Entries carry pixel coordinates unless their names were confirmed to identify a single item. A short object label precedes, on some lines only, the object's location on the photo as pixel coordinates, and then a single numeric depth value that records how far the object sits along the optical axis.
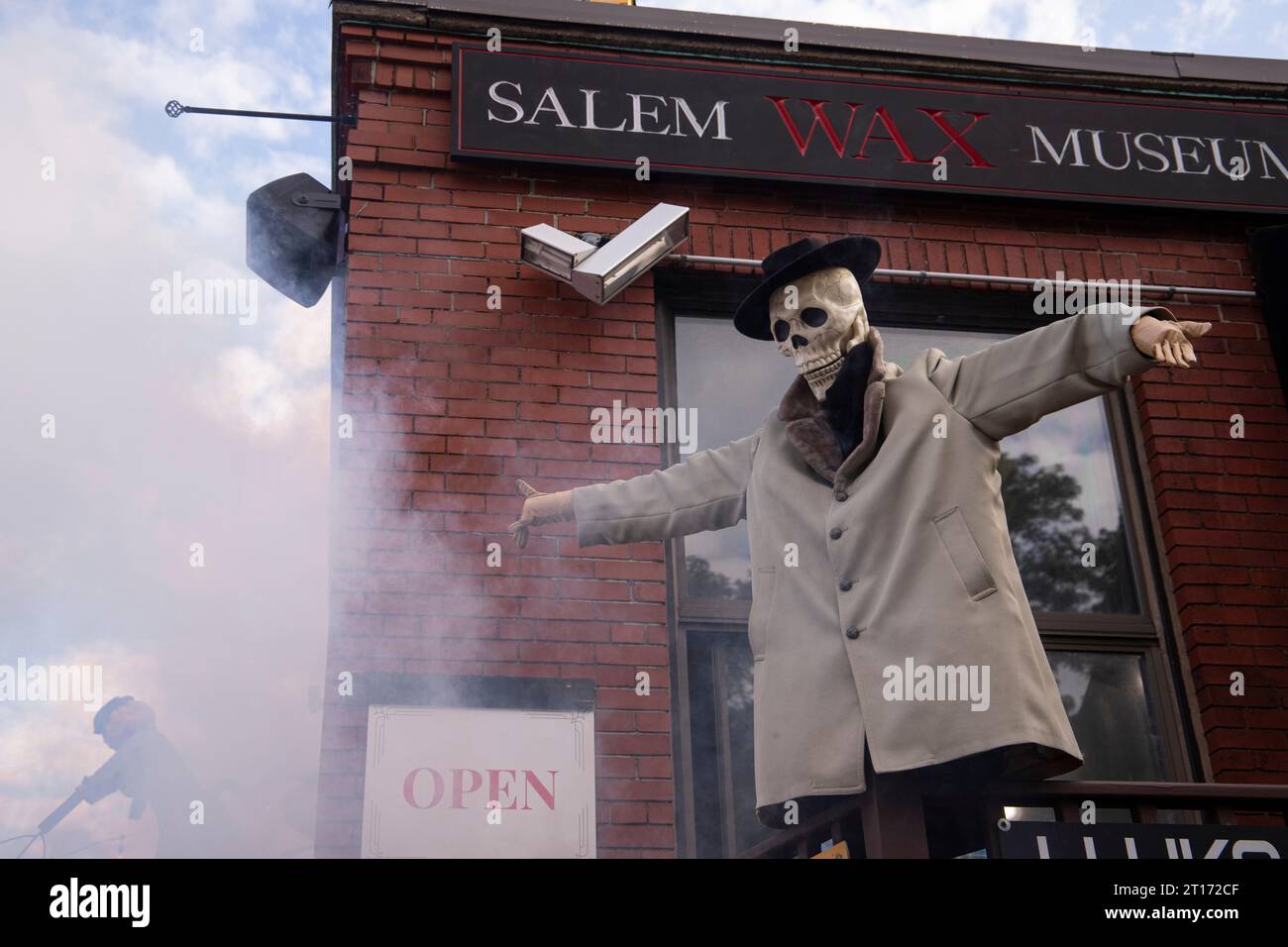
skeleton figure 3.31
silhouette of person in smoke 4.83
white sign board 4.45
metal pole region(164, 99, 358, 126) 5.50
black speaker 5.59
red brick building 4.85
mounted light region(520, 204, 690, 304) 5.14
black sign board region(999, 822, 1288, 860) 3.28
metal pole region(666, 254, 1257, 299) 5.58
